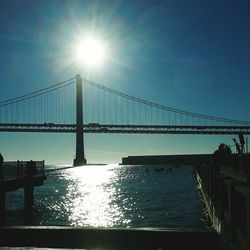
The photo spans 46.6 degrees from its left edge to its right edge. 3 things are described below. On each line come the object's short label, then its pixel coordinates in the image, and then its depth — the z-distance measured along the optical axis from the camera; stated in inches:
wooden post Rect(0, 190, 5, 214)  586.8
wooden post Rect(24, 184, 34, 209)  801.0
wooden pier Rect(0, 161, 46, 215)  662.6
